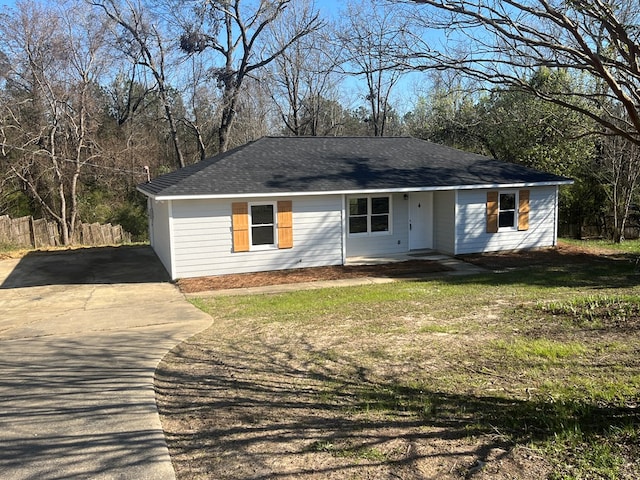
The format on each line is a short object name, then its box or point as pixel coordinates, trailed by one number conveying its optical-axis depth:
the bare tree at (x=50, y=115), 24.53
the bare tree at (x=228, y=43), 30.42
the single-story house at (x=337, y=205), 13.89
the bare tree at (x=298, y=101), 34.28
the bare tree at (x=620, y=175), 19.86
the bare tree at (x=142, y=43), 30.66
